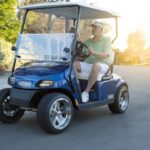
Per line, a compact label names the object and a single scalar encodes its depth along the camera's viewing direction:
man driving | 6.82
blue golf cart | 6.16
